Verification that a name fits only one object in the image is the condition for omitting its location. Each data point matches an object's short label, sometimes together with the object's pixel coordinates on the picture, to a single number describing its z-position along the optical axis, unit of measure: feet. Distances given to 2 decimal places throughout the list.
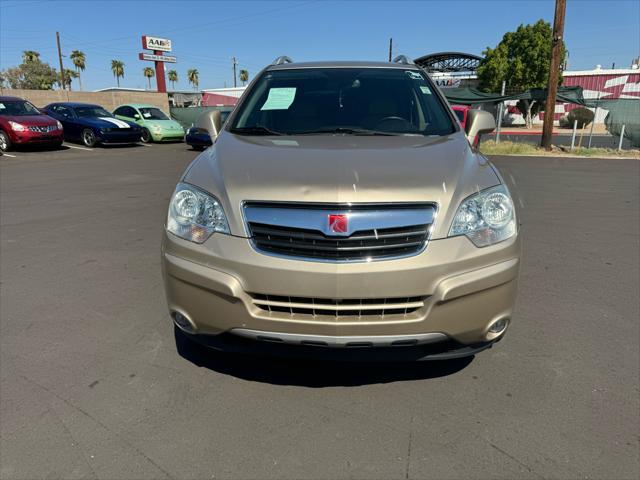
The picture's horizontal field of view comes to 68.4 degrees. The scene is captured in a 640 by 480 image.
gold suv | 6.79
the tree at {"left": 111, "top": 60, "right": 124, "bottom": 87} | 332.19
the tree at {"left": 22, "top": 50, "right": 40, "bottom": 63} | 220.23
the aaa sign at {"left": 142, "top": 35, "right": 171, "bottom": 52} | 119.55
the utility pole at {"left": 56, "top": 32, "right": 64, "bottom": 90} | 155.21
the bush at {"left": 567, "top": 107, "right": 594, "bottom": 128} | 81.15
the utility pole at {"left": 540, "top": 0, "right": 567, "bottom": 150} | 52.34
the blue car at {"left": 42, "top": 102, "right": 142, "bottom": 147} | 53.06
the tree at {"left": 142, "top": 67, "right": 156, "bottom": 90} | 332.64
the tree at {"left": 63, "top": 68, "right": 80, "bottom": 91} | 266.16
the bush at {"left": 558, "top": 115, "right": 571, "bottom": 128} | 108.12
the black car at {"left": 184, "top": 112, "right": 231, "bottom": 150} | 51.42
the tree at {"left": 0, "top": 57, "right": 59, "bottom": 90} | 218.03
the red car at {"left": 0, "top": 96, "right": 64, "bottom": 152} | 46.14
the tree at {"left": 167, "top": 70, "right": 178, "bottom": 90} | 366.16
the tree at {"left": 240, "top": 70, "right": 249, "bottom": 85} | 338.75
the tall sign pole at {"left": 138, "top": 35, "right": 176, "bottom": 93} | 118.59
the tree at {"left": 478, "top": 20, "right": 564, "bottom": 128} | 135.33
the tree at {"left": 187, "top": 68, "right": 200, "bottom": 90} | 356.59
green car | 60.59
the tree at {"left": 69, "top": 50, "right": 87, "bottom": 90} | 269.44
